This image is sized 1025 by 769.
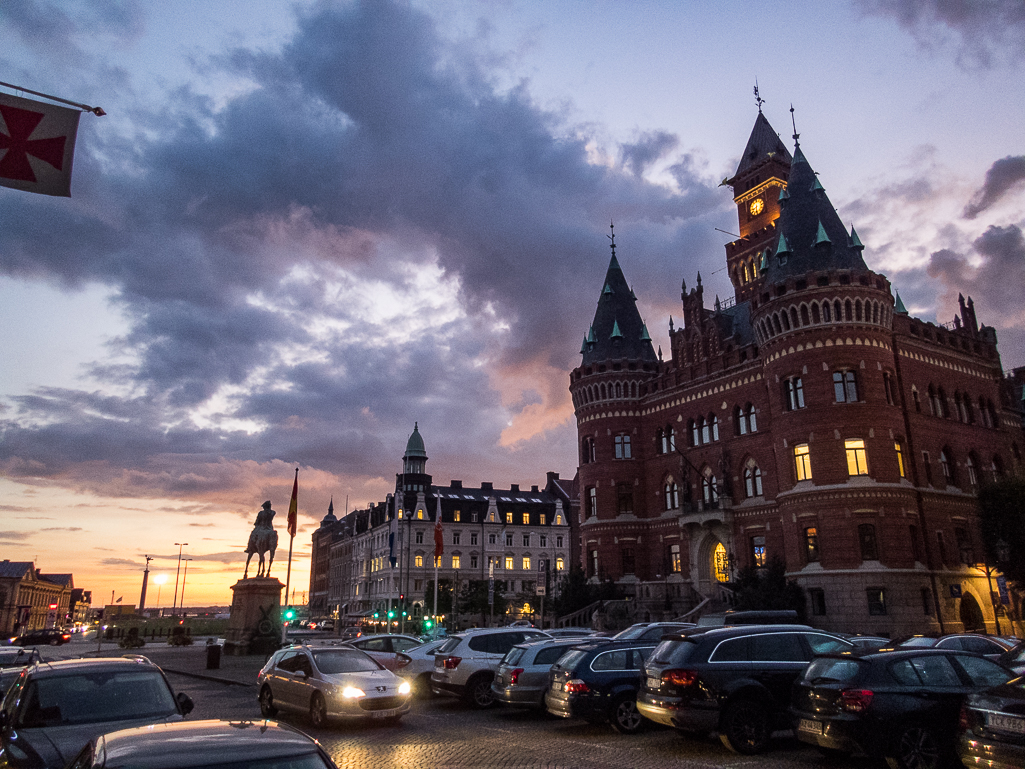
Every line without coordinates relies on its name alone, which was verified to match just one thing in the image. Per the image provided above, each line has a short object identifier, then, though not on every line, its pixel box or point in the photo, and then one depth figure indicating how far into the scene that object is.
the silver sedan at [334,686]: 14.93
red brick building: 36.91
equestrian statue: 37.75
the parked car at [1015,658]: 13.45
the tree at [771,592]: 36.66
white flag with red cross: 11.01
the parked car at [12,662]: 14.45
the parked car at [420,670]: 20.73
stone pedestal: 36.53
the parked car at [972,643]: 18.19
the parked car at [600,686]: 14.27
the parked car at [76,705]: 8.31
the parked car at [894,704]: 10.19
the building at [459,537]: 94.69
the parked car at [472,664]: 18.34
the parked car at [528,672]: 16.19
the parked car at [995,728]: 8.03
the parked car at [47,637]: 59.84
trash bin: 28.98
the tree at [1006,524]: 37.59
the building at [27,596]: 108.56
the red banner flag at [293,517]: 32.91
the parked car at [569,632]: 23.55
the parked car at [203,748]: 4.39
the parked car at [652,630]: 23.22
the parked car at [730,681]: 12.08
